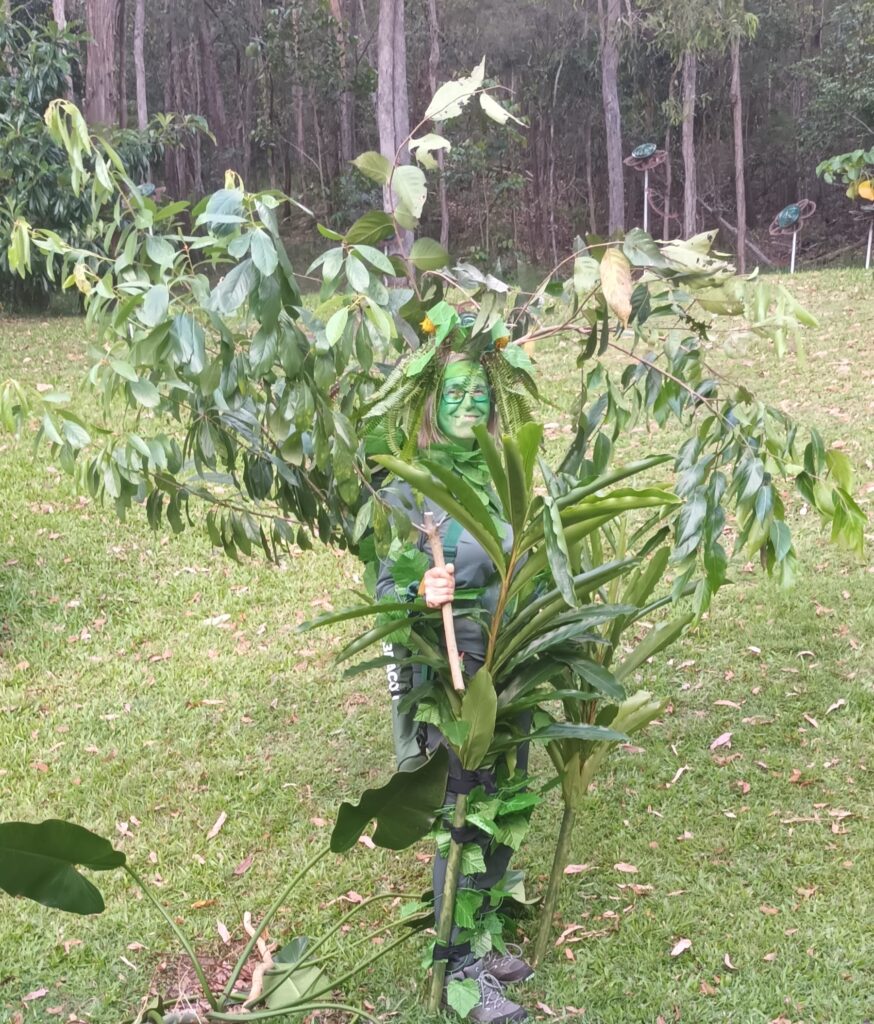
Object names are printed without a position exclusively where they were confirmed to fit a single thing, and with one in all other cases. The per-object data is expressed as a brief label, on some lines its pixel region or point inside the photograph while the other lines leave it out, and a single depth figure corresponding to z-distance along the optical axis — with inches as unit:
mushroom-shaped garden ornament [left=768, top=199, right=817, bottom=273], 558.6
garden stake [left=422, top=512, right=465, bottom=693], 87.4
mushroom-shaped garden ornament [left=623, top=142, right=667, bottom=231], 587.8
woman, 90.4
